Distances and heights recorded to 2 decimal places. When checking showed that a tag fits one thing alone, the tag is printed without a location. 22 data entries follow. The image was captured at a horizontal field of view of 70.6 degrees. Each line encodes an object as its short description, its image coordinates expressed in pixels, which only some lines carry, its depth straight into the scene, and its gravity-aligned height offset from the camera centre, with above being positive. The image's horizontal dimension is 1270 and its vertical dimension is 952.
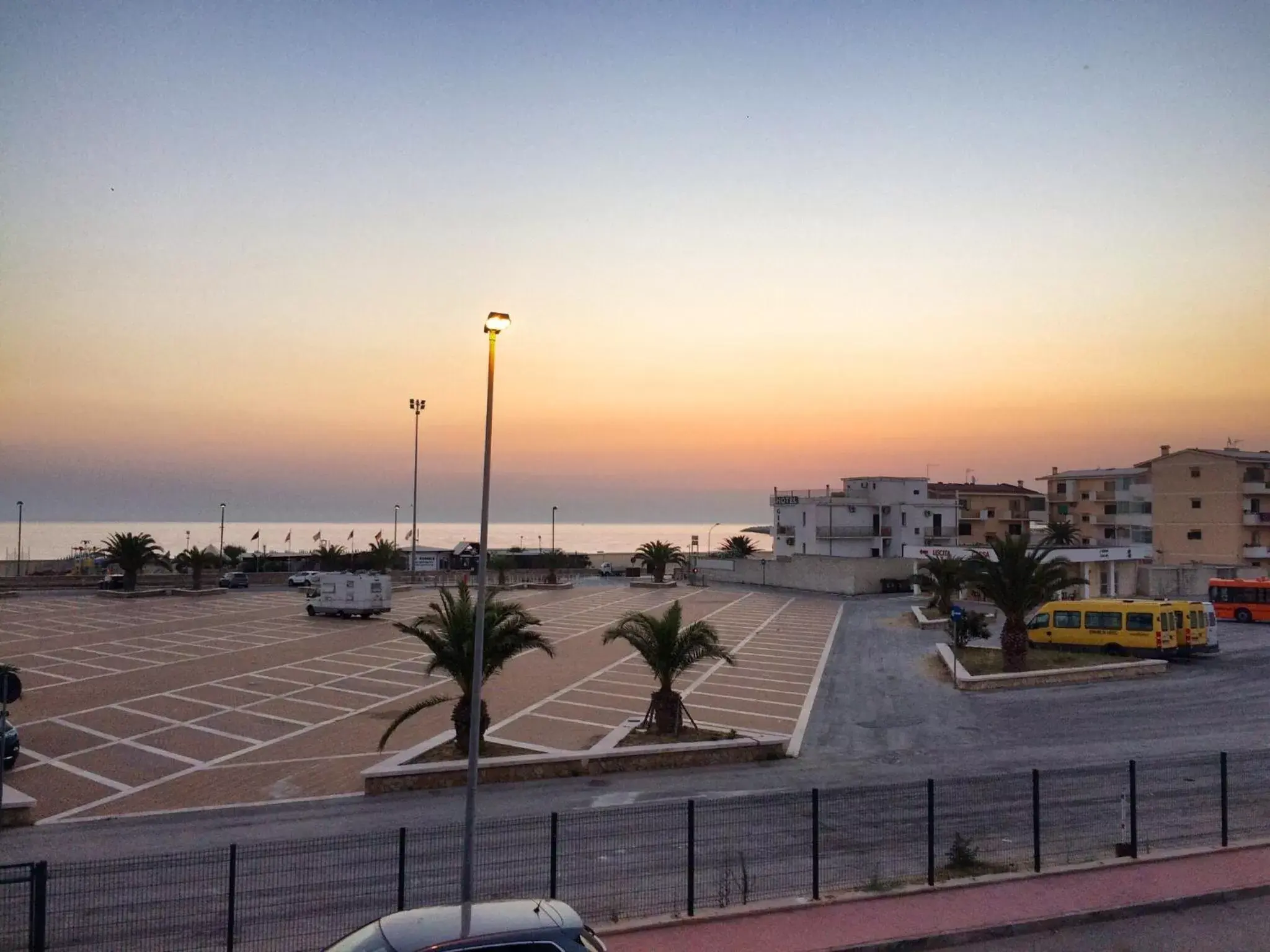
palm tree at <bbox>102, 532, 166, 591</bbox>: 58.00 -2.54
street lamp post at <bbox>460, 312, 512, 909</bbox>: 10.23 -2.16
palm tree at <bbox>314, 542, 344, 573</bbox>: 65.88 -2.98
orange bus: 40.19 -2.94
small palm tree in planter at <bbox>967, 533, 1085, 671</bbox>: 28.31 -1.71
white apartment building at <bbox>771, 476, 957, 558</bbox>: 75.94 +0.67
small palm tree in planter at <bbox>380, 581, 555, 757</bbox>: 18.78 -2.57
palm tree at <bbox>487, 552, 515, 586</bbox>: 63.63 -3.22
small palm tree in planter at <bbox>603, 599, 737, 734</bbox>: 20.17 -2.90
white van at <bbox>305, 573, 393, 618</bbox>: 46.84 -4.08
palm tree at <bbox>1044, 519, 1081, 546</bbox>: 71.56 -0.21
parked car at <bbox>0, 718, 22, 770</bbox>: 18.08 -4.79
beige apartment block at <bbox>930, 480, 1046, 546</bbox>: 83.75 +1.88
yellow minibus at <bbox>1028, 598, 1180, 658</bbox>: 30.11 -3.33
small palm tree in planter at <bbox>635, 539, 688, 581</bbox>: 67.94 -2.52
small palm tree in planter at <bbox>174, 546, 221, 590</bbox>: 60.42 -3.45
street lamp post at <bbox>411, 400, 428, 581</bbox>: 69.49 +1.03
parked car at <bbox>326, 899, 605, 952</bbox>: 6.73 -3.18
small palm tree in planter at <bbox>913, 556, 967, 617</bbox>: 41.22 -2.44
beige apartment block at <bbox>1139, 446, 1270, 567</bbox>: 64.38 +1.98
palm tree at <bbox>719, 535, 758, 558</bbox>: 78.44 -2.02
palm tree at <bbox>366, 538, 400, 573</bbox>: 64.88 -2.69
